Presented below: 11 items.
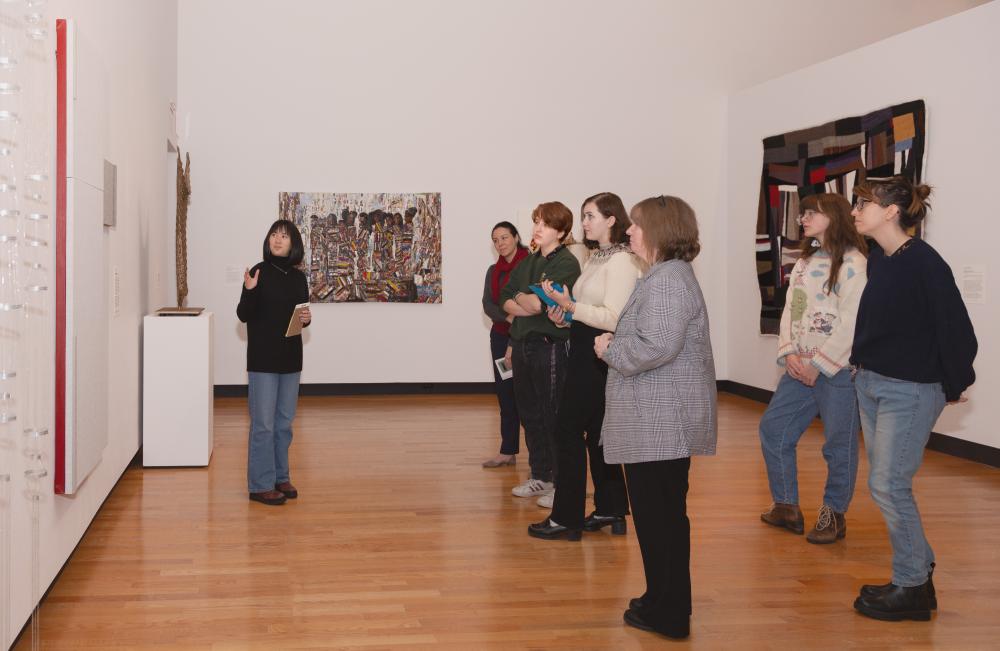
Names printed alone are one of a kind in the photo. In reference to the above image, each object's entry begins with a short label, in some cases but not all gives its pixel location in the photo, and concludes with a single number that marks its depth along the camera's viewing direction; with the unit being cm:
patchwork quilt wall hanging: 800
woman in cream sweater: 464
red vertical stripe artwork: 407
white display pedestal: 666
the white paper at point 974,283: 723
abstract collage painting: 1049
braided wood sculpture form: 808
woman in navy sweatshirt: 378
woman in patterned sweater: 496
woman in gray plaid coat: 356
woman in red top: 673
